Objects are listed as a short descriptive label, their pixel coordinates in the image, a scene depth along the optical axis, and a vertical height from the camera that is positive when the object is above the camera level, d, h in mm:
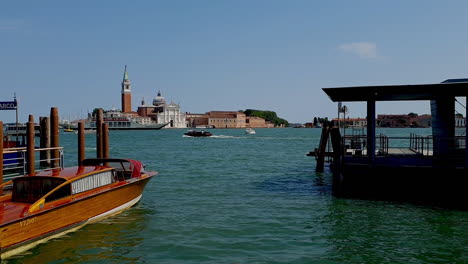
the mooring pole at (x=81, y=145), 20195 -674
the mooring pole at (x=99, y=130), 21766 -36
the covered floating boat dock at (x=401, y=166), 16906 -1457
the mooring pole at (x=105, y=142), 21609 -580
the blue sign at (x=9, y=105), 23328 +1292
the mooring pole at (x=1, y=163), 14900 -1056
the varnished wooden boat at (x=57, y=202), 11008 -2007
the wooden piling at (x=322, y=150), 25906 -1271
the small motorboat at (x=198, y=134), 115425 -1270
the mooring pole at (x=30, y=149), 16688 -686
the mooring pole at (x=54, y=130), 21077 +3
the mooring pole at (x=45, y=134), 31469 -264
